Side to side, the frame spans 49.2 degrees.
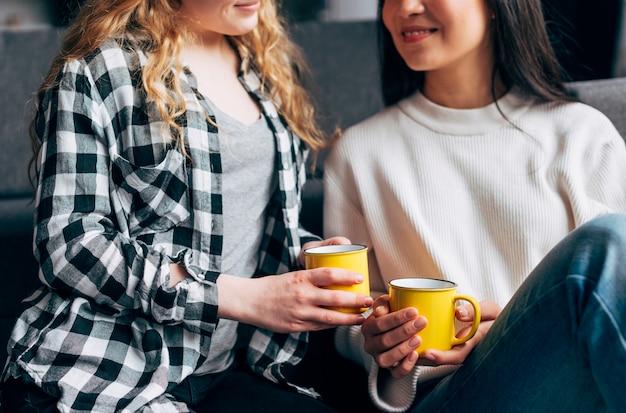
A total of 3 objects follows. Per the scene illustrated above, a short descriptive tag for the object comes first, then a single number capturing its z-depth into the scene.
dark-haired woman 1.21
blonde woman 1.02
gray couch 1.45
